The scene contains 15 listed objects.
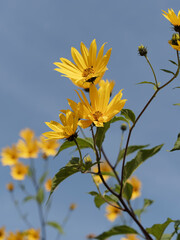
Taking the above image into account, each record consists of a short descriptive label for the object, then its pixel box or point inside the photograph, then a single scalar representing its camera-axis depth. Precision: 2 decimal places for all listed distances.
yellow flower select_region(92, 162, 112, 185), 2.93
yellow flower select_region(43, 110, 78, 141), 1.01
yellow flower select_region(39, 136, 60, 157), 4.13
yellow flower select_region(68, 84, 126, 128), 0.98
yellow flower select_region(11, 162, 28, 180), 4.44
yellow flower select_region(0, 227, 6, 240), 4.38
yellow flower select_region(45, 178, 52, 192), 4.44
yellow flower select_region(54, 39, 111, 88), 1.05
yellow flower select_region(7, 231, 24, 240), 3.83
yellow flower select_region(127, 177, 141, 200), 2.95
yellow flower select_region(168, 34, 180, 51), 1.15
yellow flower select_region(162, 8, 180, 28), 1.14
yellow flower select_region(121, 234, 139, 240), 2.93
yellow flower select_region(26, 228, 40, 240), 3.85
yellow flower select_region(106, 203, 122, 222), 3.83
